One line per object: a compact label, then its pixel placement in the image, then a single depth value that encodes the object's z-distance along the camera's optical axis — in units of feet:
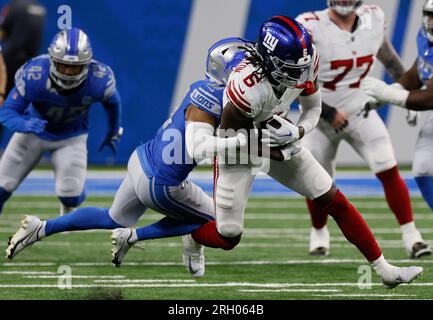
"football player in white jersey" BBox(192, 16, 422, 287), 30.22
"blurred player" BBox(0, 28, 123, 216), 41.24
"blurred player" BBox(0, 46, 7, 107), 49.19
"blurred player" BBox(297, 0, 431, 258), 41.09
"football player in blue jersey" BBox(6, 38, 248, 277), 32.12
